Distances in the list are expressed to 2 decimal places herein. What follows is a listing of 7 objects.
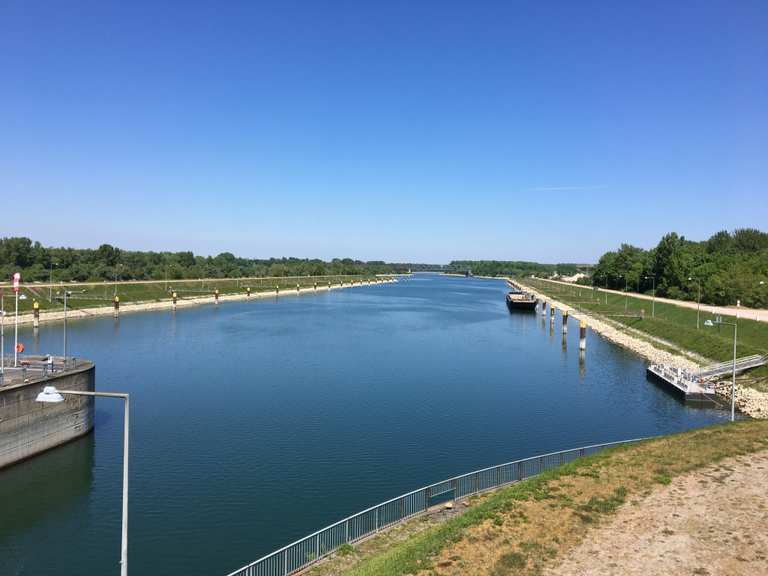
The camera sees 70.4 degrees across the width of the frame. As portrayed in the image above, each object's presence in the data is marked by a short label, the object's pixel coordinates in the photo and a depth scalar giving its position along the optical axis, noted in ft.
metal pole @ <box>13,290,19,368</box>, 102.36
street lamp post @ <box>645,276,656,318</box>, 297.12
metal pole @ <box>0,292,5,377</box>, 96.43
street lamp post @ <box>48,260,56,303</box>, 332.39
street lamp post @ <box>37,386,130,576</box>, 44.19
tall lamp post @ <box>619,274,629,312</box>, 387.55
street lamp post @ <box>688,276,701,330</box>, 230.34
